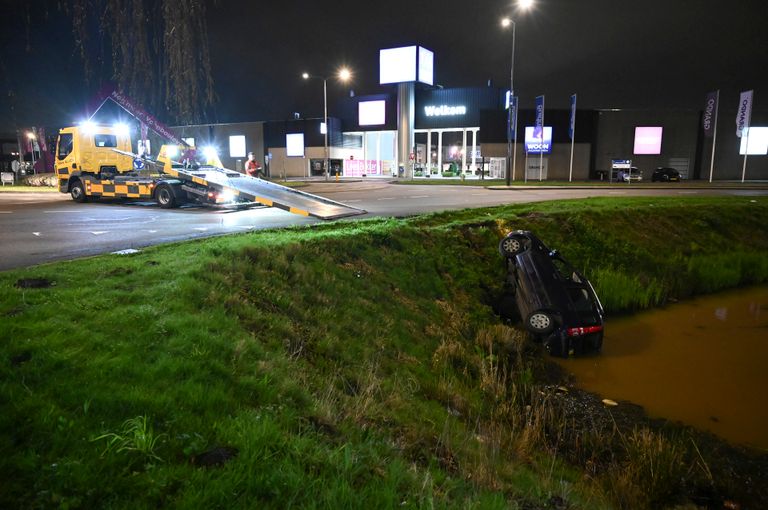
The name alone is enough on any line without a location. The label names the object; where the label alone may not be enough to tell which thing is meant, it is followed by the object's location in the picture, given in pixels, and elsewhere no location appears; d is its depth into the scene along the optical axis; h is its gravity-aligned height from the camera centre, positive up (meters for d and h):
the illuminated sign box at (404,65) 53.03 +10.77
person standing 24.02 +0.07
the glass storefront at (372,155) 58.53 +1.53
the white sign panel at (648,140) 51.88 +2.78
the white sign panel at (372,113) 56.75 +6.18
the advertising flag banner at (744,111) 40.60 +4.50
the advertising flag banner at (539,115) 42.25 +4.33
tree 26.09 +6.20
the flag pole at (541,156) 45.82 +1.14
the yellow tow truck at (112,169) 18.41 -0.01
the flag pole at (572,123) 44.89 +3.96
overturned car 8.99 -2.48
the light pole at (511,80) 33.62 +5.82
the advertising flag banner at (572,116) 44.91 +4.56
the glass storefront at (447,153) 54.09 +1.67
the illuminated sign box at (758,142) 51.68 +2.57
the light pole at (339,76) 41.67 +7.59
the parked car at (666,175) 46.58 -0.66
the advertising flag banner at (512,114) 34.91 +3.75
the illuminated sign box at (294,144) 62.72 +2.96
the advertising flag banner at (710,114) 45.36 +4.75
